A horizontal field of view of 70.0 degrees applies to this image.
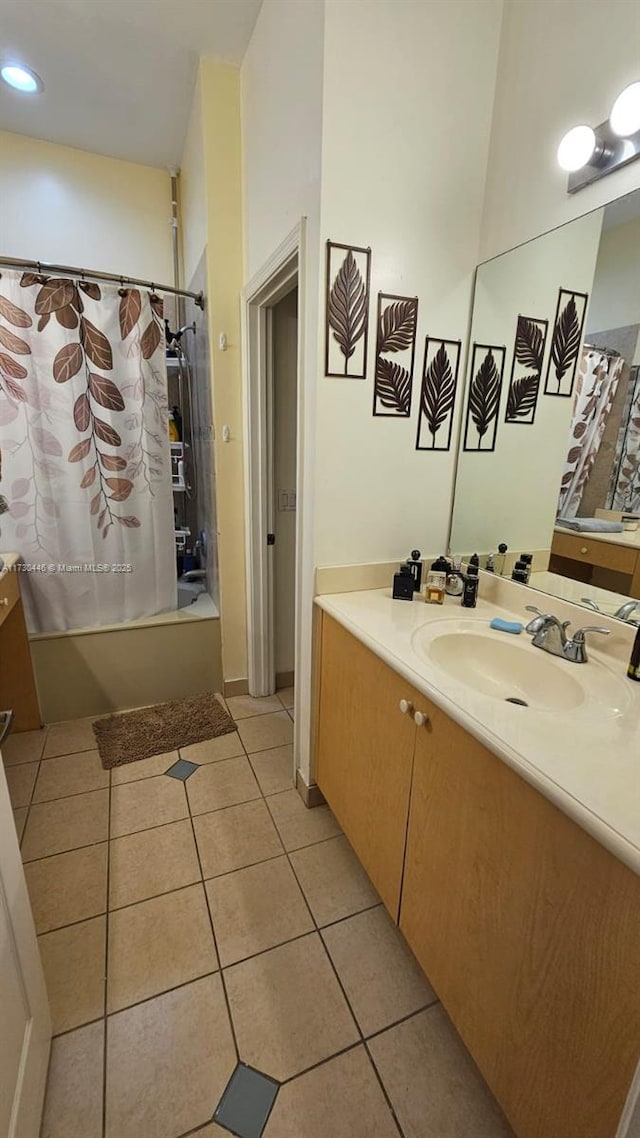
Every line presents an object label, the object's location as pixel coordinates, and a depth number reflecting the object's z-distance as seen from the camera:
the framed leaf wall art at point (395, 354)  1.46
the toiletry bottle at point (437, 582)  1.53
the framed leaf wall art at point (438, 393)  1.57
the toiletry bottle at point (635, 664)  1.05
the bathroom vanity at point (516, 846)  0.67
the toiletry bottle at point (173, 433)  2.67
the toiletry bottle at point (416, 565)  1.61
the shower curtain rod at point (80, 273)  1.87
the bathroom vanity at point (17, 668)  2.06
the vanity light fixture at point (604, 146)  1.05
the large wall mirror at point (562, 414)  1.16
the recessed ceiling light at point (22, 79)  1.86
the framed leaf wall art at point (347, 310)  1.35
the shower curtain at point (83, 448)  1.97
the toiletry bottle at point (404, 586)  1.56
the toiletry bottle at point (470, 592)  1.54
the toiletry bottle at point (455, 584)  1.61
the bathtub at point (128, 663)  2.23
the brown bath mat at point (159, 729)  2.11
